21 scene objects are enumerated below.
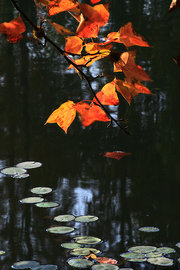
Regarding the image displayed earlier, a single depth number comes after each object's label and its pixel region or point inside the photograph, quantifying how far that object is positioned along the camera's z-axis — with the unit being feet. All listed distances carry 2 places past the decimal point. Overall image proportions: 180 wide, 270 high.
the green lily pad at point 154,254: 22.15
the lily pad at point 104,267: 21.82
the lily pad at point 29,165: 25.97
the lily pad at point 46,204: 24.04
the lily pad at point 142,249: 22.38
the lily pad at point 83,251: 22.23
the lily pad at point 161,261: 21.94
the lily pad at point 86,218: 23.48
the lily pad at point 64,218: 23.47
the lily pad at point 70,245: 22.45
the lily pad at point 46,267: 21.98
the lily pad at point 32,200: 24.24
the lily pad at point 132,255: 22.15
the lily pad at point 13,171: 25.61
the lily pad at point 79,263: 21.89
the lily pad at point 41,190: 24.64
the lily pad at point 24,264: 22.08
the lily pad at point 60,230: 23.04
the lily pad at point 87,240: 22.64
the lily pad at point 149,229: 23.24
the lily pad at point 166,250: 22.34
